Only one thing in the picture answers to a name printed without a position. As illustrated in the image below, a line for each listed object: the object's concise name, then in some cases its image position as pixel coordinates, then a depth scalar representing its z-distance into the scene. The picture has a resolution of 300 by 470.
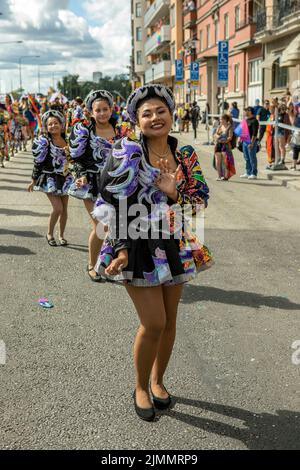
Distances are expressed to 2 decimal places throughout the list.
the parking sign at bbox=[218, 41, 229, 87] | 19.19
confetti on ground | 5.19
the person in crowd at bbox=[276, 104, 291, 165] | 15.02
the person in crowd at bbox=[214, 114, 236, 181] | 13.59
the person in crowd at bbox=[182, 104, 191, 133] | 32.34
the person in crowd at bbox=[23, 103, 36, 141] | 22.93
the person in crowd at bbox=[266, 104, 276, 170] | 15.40
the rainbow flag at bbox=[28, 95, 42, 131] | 22.83
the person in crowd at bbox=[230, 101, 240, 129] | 23.32
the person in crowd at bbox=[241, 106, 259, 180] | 13.86
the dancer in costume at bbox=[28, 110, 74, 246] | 7.37
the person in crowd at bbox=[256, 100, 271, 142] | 16.24
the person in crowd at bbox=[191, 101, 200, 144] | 28.04
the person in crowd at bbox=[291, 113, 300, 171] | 14.03
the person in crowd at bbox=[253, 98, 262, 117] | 16.59
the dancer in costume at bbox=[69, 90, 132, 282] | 5.77
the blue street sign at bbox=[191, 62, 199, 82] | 26.97
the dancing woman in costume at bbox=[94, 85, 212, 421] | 3.02
